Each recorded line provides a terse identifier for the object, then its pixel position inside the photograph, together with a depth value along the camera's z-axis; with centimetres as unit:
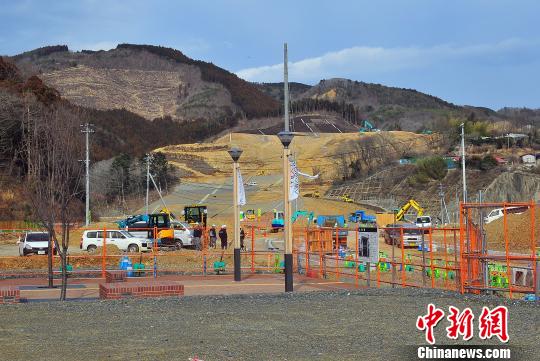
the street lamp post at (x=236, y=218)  2503
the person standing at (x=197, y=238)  4559
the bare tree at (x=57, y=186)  2030
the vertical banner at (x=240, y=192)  2523
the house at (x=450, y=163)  10431
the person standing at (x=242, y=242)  4194
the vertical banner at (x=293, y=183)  1980
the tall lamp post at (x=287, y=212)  1966
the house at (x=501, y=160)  10342
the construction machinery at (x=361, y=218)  7069
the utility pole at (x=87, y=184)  6336
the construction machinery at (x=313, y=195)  9978
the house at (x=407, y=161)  12045
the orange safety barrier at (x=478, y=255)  1698
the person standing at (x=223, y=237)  4299
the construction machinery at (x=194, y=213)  6388
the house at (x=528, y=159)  10471
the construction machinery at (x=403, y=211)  6496
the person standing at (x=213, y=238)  4729
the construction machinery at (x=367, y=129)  17312
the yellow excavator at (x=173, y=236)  4503
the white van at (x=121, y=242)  4222
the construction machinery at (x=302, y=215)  6125
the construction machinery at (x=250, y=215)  7531
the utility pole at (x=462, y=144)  6043
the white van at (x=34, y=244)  4016
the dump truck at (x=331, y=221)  6169
